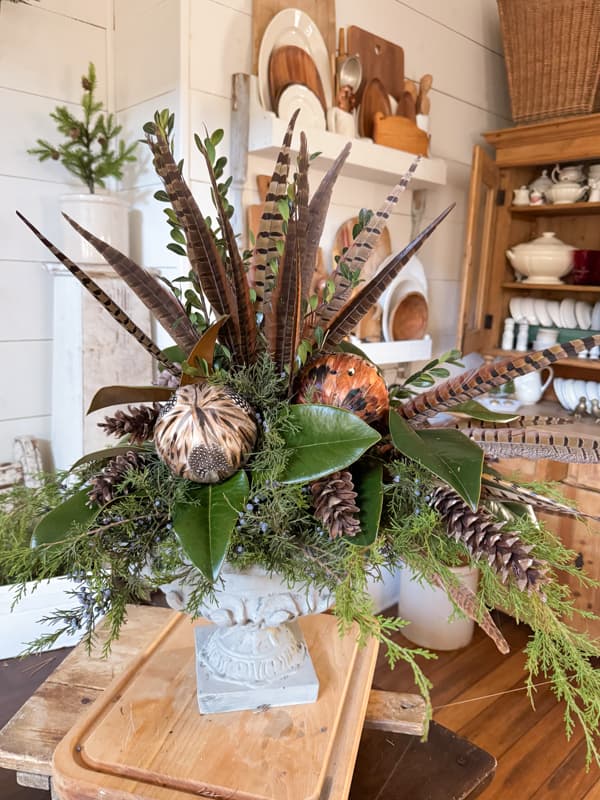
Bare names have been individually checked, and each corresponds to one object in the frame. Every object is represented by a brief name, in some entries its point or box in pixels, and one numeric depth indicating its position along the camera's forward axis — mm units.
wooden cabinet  2248
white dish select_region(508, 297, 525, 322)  2545
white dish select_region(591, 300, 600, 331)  2348
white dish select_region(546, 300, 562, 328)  2463
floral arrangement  569
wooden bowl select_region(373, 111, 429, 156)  2051
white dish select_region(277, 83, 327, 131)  1784
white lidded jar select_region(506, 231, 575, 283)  2396
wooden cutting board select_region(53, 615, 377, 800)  667
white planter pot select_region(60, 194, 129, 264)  1686
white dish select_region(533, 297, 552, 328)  2488
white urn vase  704
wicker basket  2129
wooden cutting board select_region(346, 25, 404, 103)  1996
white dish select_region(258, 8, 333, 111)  1772
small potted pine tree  1690
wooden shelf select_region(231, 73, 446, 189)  1705
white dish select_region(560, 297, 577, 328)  2422
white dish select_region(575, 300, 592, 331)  2383
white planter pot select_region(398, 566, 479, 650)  2107
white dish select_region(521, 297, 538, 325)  2512
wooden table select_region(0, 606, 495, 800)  838
